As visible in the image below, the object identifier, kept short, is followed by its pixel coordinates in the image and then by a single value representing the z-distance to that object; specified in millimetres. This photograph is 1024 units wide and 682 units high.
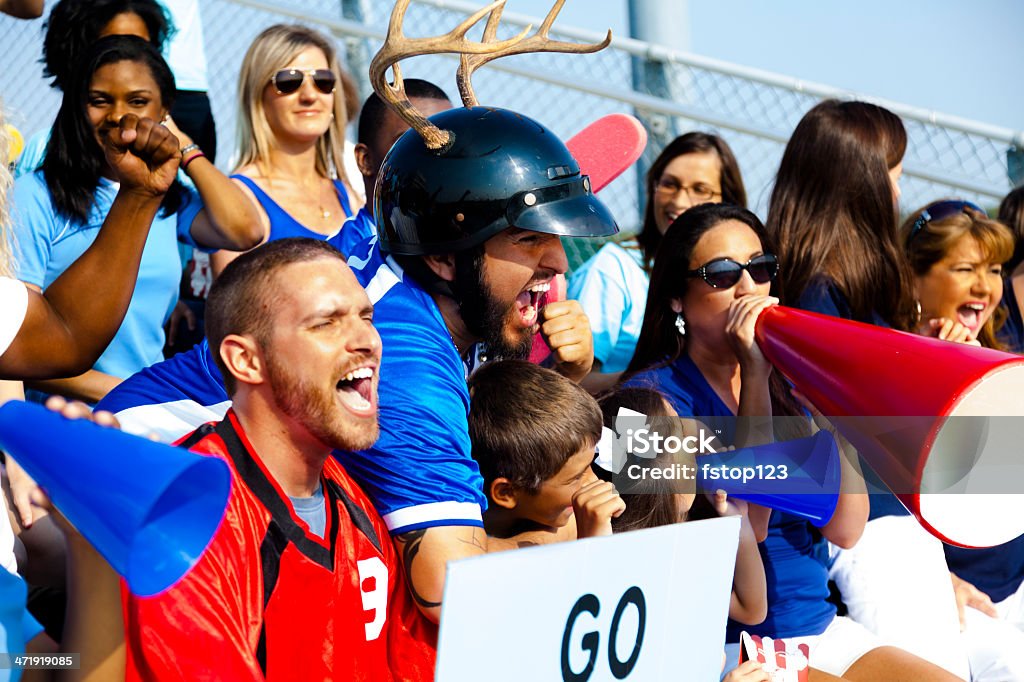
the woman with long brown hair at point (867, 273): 8453
